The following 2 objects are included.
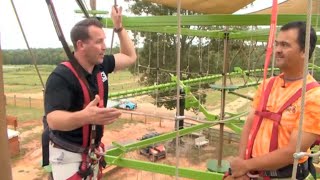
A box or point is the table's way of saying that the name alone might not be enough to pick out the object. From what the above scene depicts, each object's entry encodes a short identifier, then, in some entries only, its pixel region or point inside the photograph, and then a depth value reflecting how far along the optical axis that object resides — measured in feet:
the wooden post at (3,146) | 1.98
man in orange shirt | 3.26
